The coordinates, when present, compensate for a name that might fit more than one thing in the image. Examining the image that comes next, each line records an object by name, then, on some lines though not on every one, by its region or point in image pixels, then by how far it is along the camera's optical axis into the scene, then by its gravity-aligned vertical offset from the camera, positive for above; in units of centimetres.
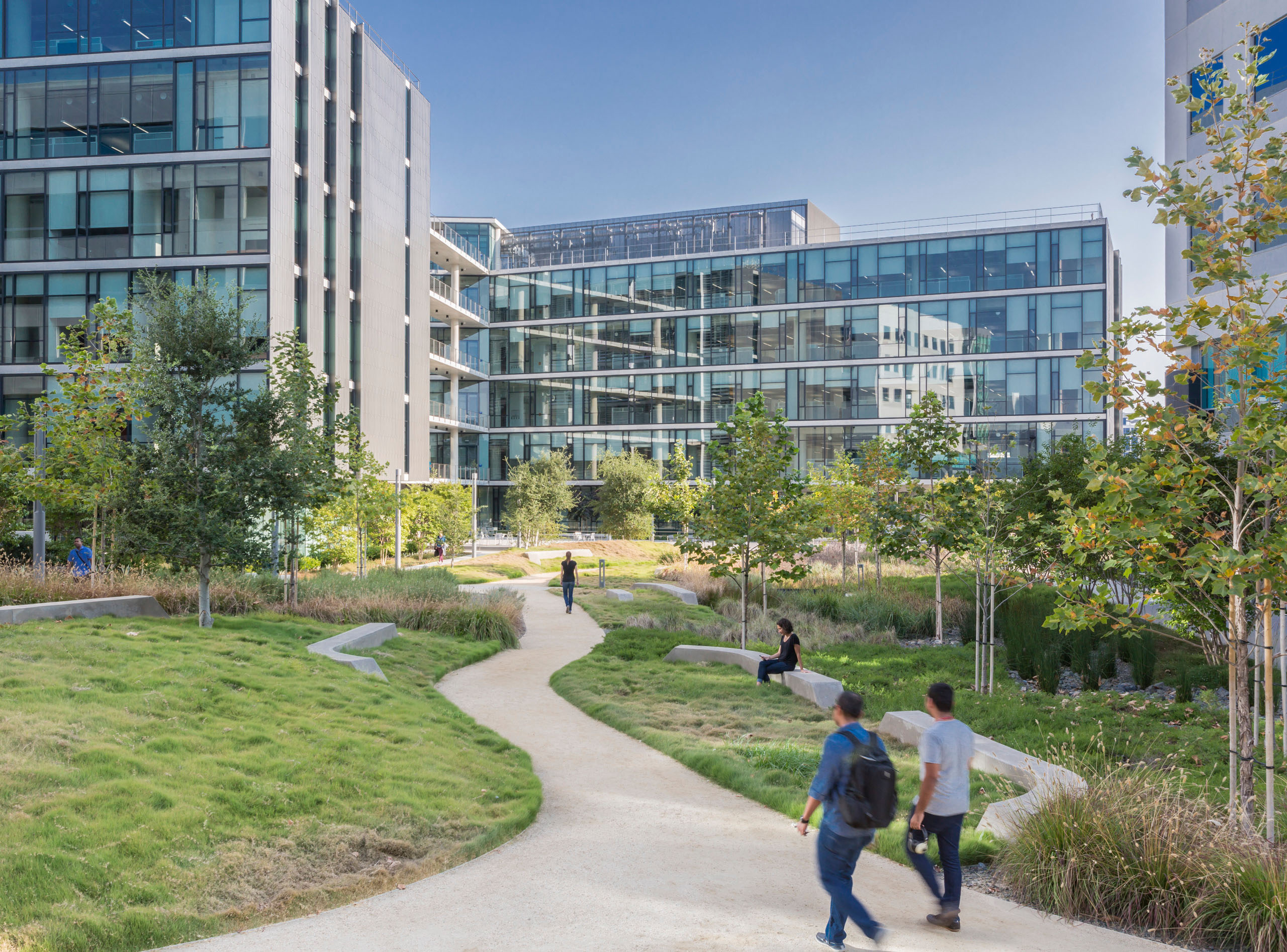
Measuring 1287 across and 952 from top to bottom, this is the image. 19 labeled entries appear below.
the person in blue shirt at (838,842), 511 -210
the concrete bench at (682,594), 2464 -318
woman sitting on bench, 1321 -261
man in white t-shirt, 570 -205
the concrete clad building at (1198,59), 1614 +819
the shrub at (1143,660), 1354 -273
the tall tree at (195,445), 1470 +57
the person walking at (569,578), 2286 -249
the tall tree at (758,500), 1634 -33
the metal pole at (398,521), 2827 -134
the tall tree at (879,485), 1781 -3
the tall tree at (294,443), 1541 +66
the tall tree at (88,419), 1638 +117
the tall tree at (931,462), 1669 +43
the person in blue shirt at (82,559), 1742 -161
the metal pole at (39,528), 1742 -100
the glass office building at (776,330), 4947 +935
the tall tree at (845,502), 2589 -57
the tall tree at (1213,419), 632 +49
